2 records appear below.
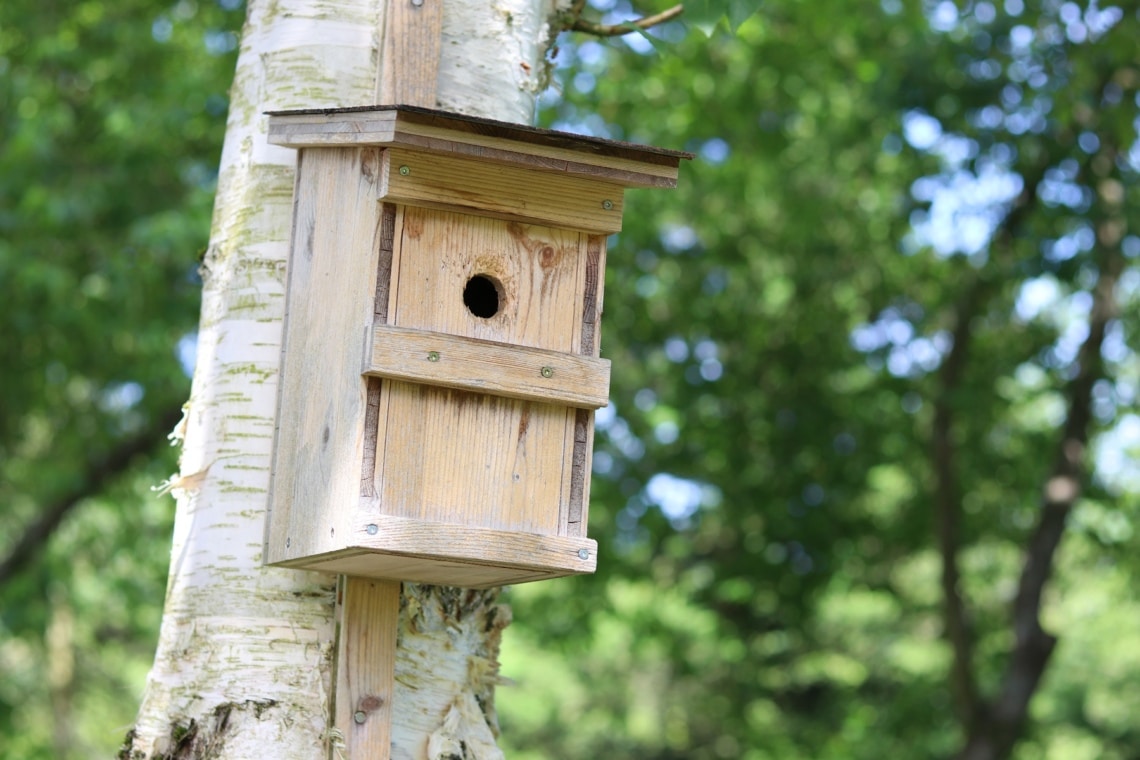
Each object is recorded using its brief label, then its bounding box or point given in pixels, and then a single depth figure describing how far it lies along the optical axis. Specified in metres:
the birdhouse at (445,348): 4.36
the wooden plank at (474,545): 4.20
